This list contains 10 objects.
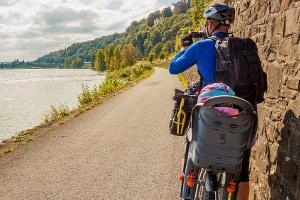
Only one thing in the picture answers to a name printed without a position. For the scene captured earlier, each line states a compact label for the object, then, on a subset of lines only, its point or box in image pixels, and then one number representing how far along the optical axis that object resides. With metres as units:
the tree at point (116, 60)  100.06
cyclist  3.30
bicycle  2.72
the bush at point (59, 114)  13.74
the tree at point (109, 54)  119.66
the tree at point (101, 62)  143.50
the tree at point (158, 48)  152.75
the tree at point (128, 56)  97.75
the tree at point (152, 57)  117.75
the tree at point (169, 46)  133.52
